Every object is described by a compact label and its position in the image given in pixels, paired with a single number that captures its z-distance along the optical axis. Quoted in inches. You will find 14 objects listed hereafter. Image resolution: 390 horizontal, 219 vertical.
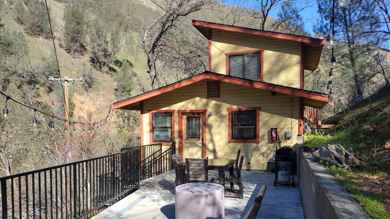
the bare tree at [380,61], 730.2
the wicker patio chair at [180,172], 271.0
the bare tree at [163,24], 728.4
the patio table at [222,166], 268.9
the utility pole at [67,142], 536.8
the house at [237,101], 398.3
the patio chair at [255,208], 79.9
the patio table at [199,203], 185.5
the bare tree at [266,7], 824.9
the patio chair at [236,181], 258.9
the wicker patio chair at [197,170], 262.7
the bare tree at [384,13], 641.7
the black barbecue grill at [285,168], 309.0
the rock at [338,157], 156.4
